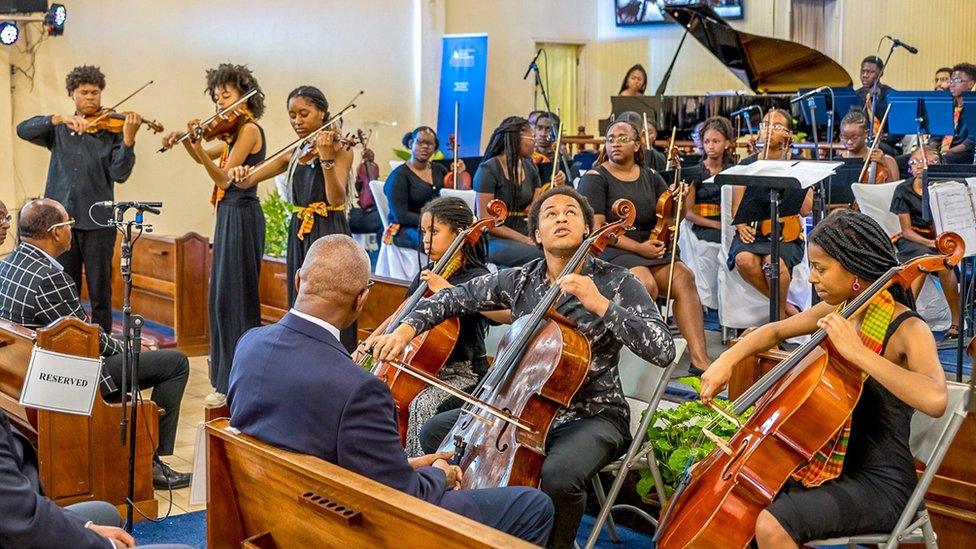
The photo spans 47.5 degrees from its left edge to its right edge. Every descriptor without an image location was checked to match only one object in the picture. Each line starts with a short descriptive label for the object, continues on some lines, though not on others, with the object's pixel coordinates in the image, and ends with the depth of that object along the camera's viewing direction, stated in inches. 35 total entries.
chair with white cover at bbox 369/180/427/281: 307.6
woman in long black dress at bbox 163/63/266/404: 219.6
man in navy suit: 99.0
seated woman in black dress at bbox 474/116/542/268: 271.9
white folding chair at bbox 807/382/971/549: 112.9
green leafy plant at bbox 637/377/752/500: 152.7
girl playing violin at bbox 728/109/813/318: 244.2
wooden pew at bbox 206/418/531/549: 85.4
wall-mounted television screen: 563.2
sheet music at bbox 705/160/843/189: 188.5
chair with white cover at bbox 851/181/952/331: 254.8
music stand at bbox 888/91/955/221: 326.3
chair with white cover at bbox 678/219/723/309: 270.2
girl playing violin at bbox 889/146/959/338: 250.7
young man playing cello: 133.0
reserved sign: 146.0
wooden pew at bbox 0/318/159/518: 157.3
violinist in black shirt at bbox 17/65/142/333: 243.8
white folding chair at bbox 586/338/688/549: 136.7
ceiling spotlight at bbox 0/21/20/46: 359.9
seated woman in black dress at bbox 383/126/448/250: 307.6
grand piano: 432.1
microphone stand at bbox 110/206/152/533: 155.0
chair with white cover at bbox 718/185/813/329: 251.6
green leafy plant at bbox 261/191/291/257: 341.7
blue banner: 497.7
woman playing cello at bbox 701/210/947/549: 109.0
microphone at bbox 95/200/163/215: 158.7
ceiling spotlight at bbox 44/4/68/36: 372.2
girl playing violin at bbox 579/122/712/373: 220.5
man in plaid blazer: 169.3
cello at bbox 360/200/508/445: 156.7
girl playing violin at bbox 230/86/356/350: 214.2
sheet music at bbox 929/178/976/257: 202.4
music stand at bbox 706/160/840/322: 190.2
